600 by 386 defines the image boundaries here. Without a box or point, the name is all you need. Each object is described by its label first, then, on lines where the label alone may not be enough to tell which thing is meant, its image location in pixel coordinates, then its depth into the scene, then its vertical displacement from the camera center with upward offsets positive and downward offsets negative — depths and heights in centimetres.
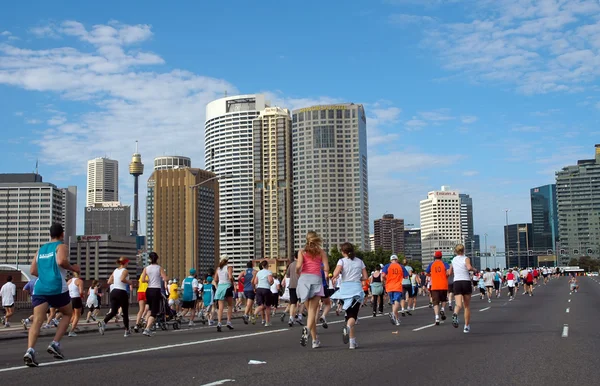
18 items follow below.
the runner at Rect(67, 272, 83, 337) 1785 -117
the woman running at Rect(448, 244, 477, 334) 1536 -77
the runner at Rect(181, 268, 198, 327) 2119 -136
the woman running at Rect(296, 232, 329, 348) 1166 -48
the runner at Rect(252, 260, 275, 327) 1934 -107
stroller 1827 -180
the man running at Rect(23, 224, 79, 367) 983 -37
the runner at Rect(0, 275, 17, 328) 2270 -142
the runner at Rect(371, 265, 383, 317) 2333 -135
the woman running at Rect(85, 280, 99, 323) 2381 -160
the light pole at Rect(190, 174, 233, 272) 3992 +44
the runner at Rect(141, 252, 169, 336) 1623 -79
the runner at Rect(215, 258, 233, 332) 1781 -91
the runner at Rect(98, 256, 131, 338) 1608 -89
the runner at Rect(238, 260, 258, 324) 2055 -111
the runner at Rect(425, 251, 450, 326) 1764 -91
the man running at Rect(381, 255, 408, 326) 1961 -94
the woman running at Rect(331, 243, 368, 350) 1190 -65
